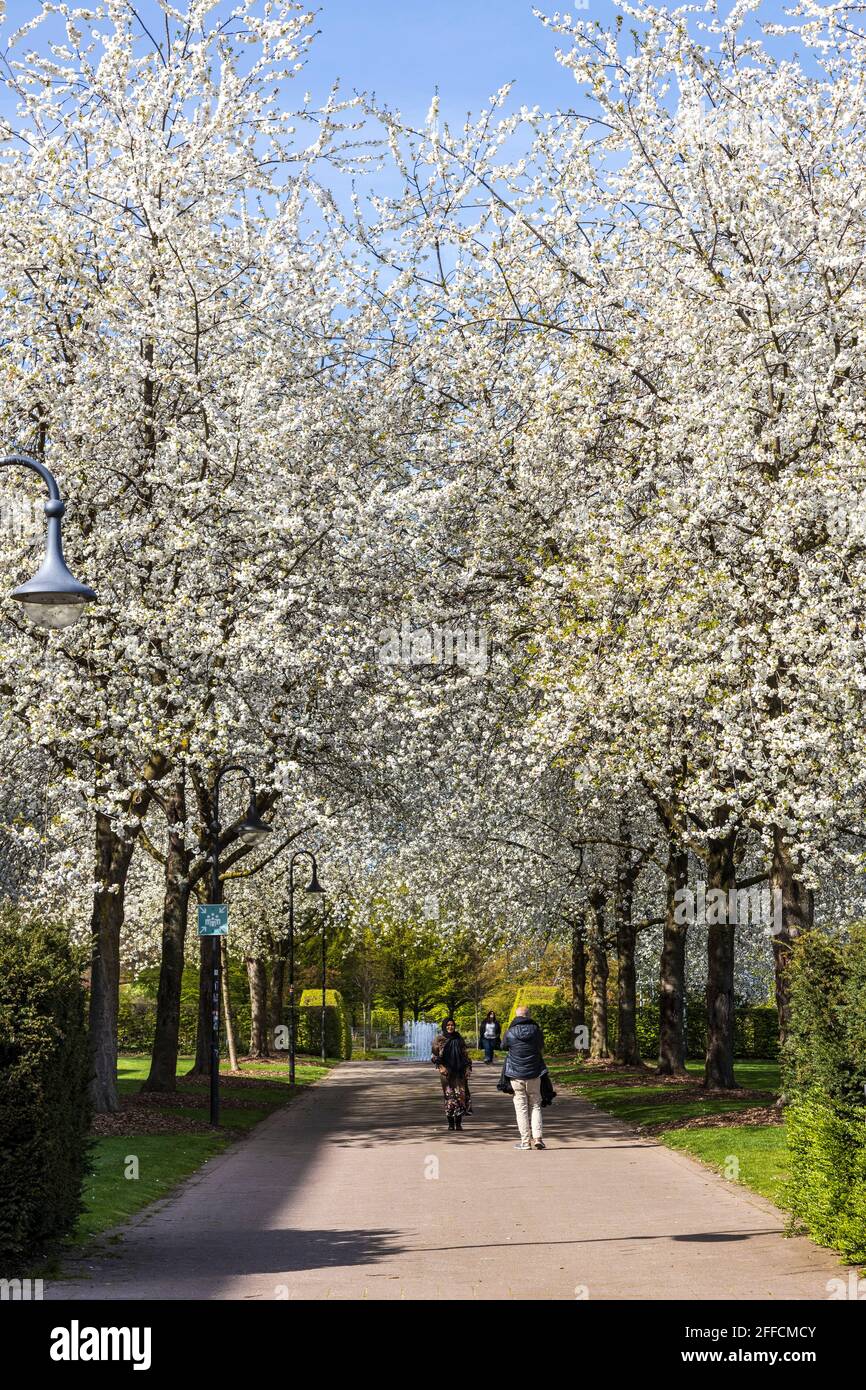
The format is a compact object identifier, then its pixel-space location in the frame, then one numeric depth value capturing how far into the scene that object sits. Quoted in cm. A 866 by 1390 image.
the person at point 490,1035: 4422
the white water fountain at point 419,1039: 6425
